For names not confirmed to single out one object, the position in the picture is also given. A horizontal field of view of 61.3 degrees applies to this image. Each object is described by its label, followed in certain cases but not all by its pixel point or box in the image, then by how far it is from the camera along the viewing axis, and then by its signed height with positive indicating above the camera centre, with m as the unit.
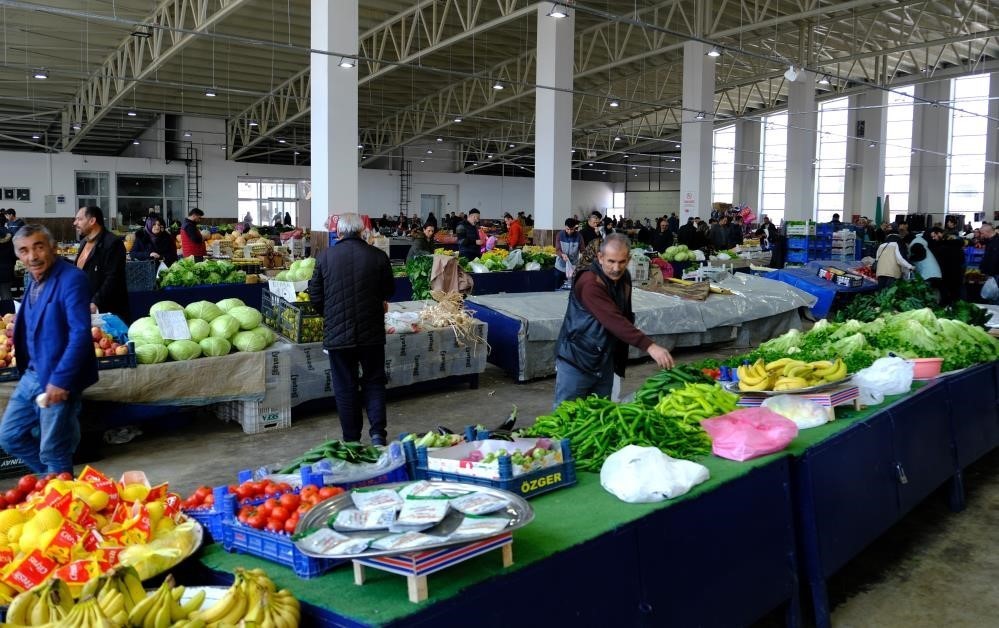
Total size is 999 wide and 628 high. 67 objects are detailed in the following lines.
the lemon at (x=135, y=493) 2.53 -0.81
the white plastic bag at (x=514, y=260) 11.70 -0.45
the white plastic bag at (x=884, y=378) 4.16 -0.75
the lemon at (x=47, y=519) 2.22 -0.78
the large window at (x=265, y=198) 30.34 +1.01
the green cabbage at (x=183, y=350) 5.82 -0.86
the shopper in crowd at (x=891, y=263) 11.40 -0.44
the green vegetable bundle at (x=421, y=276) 8.77 -0.52
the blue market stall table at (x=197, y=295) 8.98 -0.79
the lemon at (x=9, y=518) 2.29 -0.81
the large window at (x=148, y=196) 27.66 +0.94
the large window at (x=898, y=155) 29.12 +2.68
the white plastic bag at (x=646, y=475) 2.68 -0.81
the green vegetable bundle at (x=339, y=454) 2.85 -0.78
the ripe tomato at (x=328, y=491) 2.40 -0.76
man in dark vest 4.01 -0.50
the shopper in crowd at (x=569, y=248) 10.62 -0.25
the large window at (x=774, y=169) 33.34 +2.40
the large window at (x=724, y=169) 35.66 +2.55
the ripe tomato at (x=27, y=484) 2.64 -0.82
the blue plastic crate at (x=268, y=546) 2.11 -0.84
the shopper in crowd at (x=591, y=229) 11.50 -0.02
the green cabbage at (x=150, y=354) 5.68 -0.87
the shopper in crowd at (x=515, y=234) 14.04 -0.12
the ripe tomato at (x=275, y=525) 2.24 -0.79
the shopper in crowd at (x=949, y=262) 11.74 -0.44
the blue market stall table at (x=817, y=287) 11.75 -0.80
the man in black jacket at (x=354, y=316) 5.01 -0.53
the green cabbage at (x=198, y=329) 6.05 -0.75
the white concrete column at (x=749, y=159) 33.97 +2.85
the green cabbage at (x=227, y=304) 6.49 -0.61
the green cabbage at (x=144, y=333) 5.83 -0.76
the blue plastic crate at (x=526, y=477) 2.62 -0.81
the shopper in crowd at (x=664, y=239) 14.73 -0.18
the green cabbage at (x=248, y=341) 6.13 -0.84
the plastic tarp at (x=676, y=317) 8.01 -0.97
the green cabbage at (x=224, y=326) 6.11 -0.74
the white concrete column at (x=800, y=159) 21.62 +1.83
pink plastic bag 3.17 -0.79
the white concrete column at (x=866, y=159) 28.91 +2.54
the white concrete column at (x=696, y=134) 18.11 +2.09
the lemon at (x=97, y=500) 2.41 -0.79
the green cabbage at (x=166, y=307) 6.19 -0.61
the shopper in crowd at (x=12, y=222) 14.01 +0.03
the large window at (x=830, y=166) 31.12 +2.40
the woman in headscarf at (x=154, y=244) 10.64 -0.24
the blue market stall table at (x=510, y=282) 10.91 -0.74
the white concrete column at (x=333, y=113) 12.12 +1.64
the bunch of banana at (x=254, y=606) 1.80 -0.83
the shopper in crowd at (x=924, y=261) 11.45 -0.42
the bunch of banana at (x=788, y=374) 4.07 -0.72
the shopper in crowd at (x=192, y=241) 11.70 -0.22
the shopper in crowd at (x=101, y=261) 5.48 -0.25
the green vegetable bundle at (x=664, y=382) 4.21 -0.79
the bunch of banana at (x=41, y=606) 1.76 -0.81
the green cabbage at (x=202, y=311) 6.33 -0.65
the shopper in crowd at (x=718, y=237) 16.02 -0.15
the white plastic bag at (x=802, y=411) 3.71 -0.80
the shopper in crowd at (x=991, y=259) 12.40 -0.42
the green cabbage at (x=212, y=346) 5.99 -0.86
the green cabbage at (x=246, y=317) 6.31 -0.68
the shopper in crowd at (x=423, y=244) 10.65 -0.22
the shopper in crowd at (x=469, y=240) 12.62 -0.20
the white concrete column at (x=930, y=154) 27.69 +2.62
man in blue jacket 3.72 -0.55
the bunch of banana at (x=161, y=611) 1.74 -0.80
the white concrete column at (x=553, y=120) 15.29 +1.97
